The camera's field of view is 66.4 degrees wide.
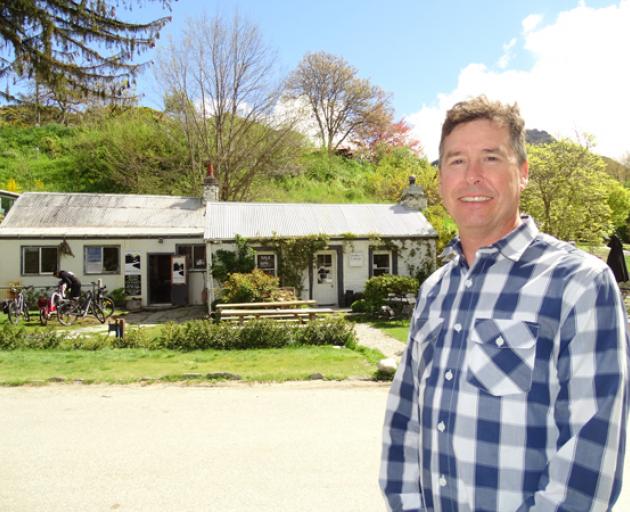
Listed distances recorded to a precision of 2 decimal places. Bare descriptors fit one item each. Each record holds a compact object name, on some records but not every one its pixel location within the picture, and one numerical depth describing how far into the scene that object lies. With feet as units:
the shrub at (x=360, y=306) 56.95
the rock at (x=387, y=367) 26.58
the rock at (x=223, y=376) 26.05
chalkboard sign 66.44
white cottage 63.93
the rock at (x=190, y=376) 26.16
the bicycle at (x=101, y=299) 55.11
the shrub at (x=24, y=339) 35.50
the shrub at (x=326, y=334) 36.78
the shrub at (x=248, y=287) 55.06
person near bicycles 51.91
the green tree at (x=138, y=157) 104.01
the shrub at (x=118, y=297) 65.10
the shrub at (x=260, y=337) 35.91
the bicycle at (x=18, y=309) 50.78
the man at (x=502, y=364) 4.65
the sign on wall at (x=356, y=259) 64.59
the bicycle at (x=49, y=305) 49.96
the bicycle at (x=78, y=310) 50.75
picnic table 44.93
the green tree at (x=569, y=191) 71.05
